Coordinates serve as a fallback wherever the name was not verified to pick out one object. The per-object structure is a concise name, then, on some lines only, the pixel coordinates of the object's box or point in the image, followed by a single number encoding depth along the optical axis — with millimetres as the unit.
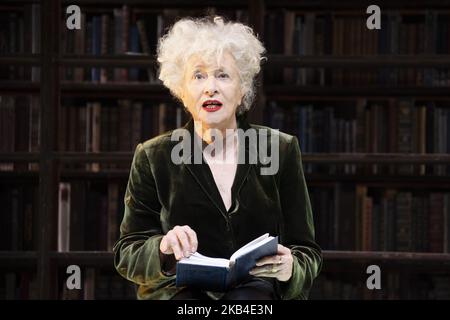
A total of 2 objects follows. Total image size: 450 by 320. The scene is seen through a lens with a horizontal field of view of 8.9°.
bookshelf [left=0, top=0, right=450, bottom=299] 8013
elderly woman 6999
